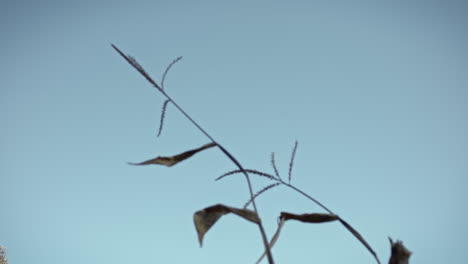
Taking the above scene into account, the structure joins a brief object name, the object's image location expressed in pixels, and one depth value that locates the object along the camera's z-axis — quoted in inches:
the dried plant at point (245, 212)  42.0
